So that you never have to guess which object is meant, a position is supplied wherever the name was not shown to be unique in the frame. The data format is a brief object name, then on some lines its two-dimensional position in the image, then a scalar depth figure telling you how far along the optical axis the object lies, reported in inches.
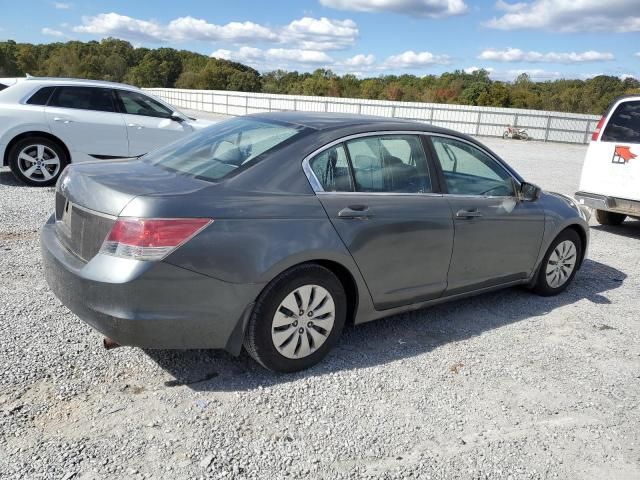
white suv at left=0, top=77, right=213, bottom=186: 332.5
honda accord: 116.3
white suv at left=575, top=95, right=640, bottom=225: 293.9
